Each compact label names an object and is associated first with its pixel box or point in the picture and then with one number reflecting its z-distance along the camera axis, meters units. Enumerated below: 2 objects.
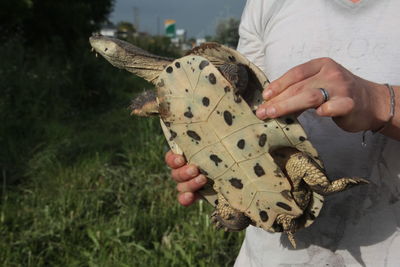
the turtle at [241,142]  0.98
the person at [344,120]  0.82
